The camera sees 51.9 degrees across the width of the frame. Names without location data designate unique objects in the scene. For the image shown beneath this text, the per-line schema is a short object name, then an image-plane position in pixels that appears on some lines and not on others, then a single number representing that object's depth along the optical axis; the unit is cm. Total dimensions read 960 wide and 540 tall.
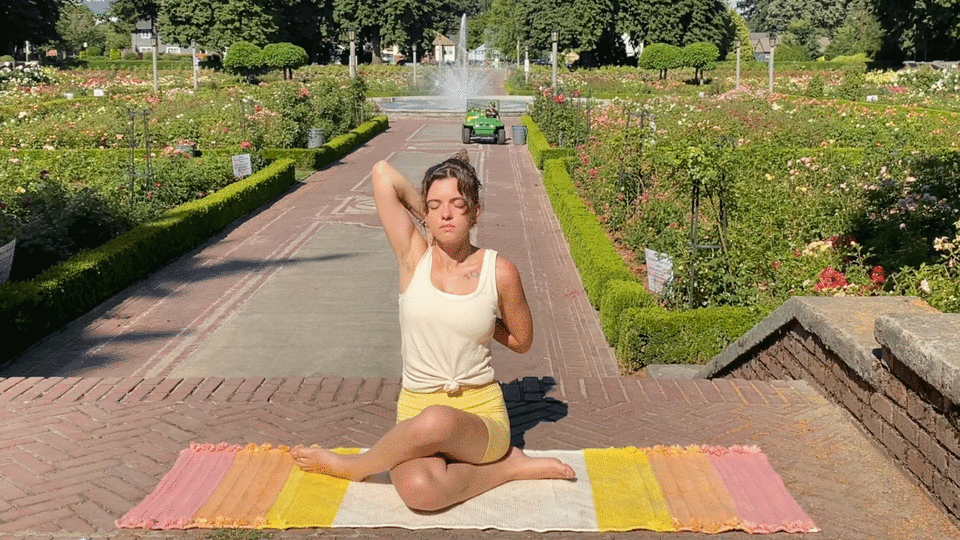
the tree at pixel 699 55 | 5353
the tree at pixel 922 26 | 4572
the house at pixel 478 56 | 11556
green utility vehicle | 2705
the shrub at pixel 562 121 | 2165
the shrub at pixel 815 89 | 3584
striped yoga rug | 364
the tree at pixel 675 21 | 6084
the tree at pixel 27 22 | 5122
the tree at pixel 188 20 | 6019
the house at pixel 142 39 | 10244
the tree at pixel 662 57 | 5403
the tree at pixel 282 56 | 5378
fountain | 4000
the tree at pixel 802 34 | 8490
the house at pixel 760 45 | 6613
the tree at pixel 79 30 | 8550
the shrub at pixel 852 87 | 3444
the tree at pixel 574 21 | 6212
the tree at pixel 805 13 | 9419
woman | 367
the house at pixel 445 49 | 9844
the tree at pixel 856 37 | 6109
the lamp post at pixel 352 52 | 3567
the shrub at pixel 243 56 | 5391
